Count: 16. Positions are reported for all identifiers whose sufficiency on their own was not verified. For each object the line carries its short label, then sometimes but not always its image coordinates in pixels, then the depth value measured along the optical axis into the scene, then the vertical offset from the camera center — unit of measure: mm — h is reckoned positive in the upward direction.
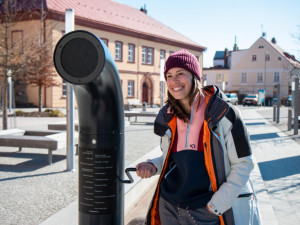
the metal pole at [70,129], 5986 -562
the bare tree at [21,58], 12773 +1675
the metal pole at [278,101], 17128 -162
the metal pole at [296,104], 11362 -190
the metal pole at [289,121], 13188 -883
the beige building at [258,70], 53438 +4580
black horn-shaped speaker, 2441 -372
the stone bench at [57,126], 10324 -887
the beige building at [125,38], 27109 +5650
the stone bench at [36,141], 6758 -903
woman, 1907 -350
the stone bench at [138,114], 16406 -795
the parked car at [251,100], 43031 -247
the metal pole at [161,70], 10950 +862
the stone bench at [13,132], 8473 -886
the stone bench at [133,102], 24797 -348
